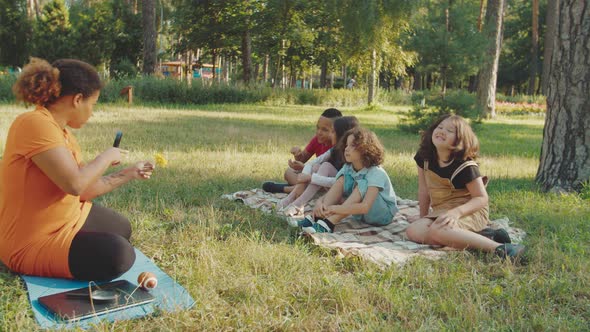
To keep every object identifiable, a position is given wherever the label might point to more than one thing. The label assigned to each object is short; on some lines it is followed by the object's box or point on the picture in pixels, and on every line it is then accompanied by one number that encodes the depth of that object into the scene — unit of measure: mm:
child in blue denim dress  4660
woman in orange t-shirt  2957
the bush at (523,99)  27383
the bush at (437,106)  11969
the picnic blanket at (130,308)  2762
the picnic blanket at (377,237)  3938
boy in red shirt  5871
